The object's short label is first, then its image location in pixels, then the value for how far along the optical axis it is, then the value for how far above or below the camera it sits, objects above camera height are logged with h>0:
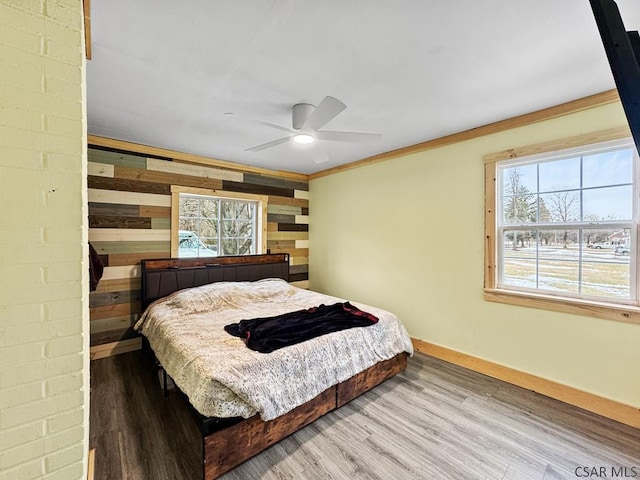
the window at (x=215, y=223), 3.81 +0.22
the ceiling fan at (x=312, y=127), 2.11 +0.90
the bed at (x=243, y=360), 1.71 -0.91
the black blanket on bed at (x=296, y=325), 2.18 -0.77
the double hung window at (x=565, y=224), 2.25 +0.12
